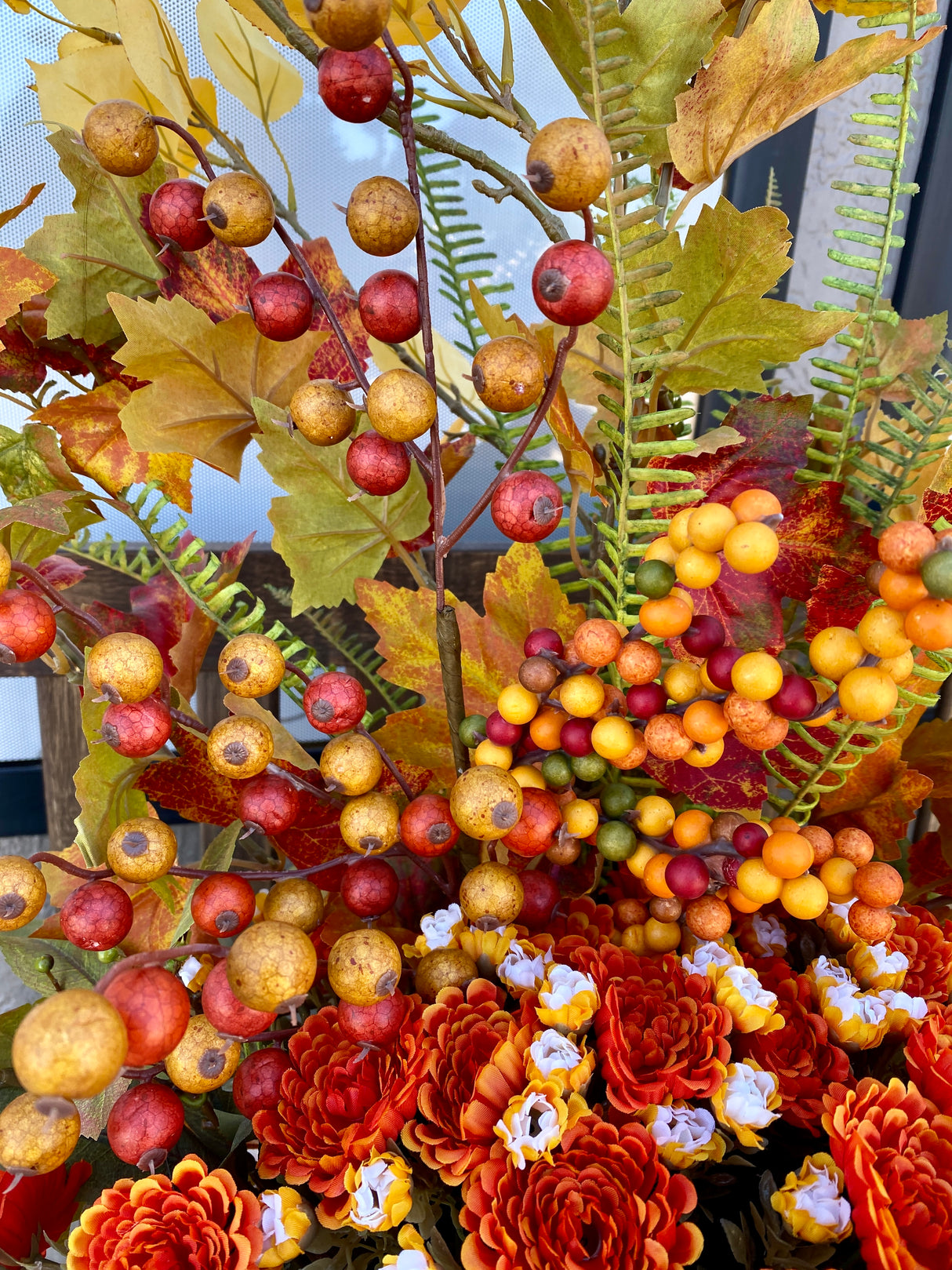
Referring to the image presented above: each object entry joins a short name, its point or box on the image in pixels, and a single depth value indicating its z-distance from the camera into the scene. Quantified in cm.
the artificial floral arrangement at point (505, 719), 19
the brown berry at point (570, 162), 15
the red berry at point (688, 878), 22
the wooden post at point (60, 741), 53
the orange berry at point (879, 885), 21
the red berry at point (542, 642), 22
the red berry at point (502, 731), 22
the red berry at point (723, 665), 20
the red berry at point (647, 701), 21
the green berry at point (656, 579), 19
